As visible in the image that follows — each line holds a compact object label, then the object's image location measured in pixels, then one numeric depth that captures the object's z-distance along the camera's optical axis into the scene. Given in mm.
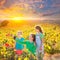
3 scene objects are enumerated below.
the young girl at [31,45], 2023
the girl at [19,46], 2029
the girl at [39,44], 2025
